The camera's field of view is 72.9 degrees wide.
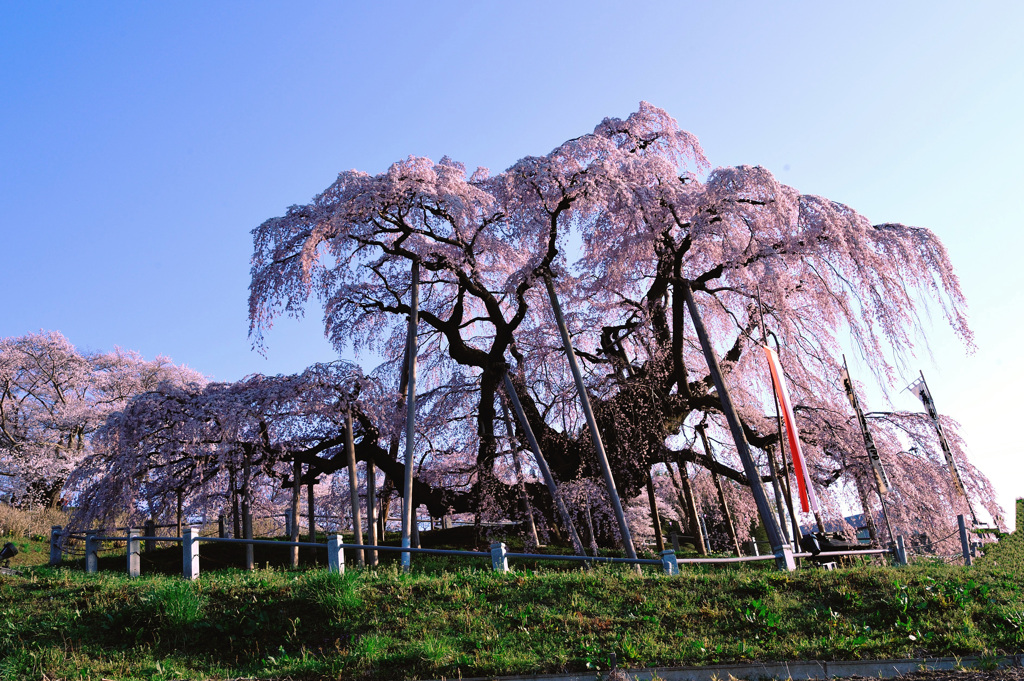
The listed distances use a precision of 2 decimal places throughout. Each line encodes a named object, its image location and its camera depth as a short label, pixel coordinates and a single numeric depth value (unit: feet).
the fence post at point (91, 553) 42.27
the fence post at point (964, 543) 47.87
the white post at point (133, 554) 38.00
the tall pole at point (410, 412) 45.72
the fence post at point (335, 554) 33.92
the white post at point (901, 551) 39.86
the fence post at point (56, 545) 50.08
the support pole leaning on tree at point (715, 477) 65.62
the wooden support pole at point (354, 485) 49.70
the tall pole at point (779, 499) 51.62
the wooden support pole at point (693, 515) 64.23
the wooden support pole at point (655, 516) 63.57
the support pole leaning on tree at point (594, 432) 45.93
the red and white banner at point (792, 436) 43.44
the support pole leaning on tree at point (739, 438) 44.83
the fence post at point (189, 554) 34.24
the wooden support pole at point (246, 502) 53.68
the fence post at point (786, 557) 34.04
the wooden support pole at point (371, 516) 52.85
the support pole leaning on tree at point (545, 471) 54.08
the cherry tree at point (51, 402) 103.45
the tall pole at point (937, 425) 56.80
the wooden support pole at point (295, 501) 52.24
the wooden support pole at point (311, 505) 64.85
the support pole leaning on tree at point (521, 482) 64.90
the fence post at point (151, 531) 60.29
